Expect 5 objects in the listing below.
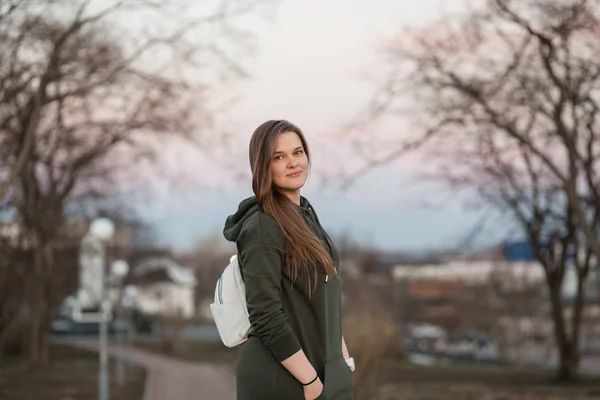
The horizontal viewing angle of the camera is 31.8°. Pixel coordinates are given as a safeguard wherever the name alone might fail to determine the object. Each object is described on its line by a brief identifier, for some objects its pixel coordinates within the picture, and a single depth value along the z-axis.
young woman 3.21
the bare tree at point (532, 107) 15.41
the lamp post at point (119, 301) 25.13
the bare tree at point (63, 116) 14.84
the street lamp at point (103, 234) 16.09
